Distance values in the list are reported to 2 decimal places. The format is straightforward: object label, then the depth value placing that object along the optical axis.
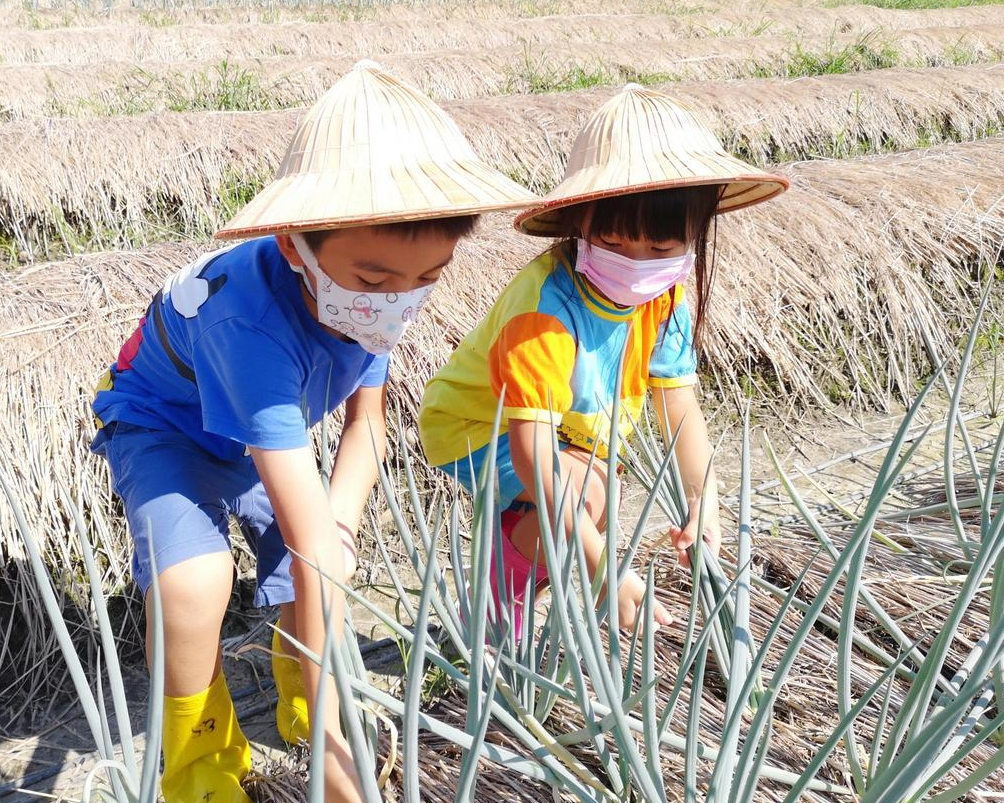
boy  1.01
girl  1.24
